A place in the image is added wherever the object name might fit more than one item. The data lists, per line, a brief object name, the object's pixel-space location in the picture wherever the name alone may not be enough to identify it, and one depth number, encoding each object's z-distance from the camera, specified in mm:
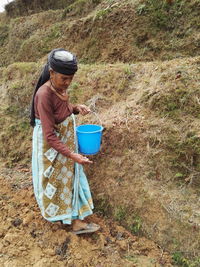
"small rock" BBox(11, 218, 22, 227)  2670
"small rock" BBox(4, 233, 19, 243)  2447
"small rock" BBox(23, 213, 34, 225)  2680
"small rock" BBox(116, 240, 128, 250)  2521
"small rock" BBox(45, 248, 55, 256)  2374
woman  2127
